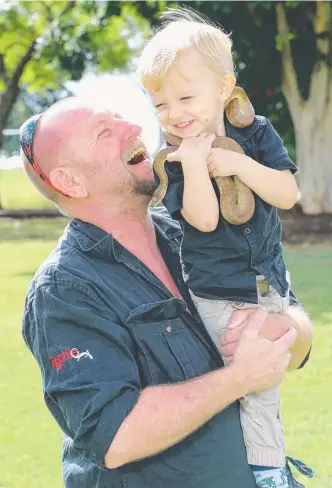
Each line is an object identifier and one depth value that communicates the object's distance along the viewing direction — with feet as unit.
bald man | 12.11
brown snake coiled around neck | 13.78
